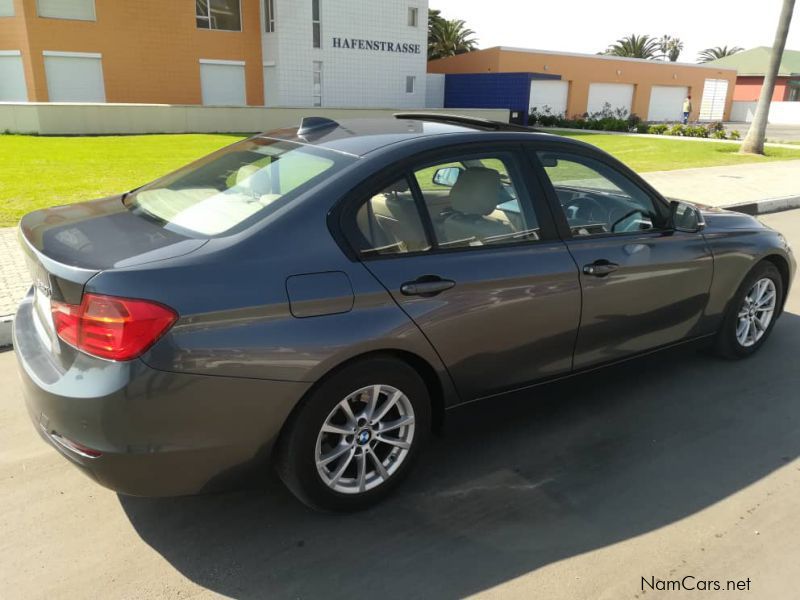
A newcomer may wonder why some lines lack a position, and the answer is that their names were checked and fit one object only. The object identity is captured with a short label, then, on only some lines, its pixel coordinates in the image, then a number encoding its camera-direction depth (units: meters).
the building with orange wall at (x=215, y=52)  27.20
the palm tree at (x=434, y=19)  53.47
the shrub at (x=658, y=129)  29.26
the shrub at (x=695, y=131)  27.42
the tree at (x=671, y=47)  80.82
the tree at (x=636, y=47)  68.25
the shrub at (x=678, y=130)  28.44
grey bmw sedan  2.38
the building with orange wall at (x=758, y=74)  56.64
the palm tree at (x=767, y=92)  18.50
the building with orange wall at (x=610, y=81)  39.72
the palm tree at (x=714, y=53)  80.44
